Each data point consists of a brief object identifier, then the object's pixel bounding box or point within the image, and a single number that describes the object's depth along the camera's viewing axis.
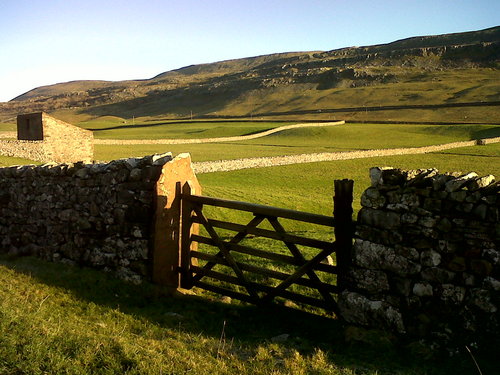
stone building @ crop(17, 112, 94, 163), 40.38
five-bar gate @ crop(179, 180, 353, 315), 6.64
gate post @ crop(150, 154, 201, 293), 7.86
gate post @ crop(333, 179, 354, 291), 6.58
